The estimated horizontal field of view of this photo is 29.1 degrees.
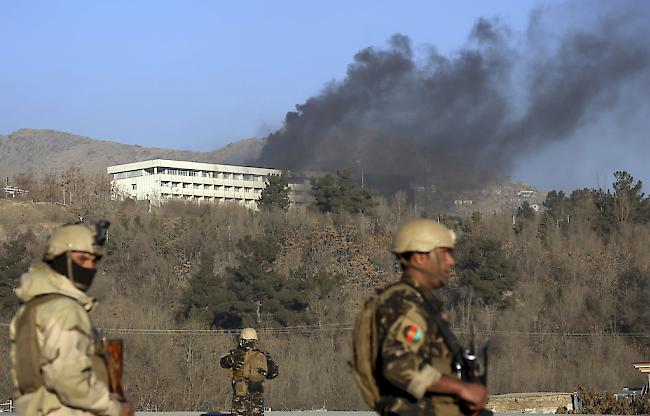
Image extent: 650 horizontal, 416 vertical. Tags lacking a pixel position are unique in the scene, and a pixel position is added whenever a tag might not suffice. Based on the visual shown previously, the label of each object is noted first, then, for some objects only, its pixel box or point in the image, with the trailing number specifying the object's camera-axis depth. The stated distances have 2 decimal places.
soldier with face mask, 6.18
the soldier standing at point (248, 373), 16.53
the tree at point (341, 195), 92.31
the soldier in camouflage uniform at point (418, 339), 6.06
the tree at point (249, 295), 63.62
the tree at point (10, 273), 62.47
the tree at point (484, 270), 71.56
